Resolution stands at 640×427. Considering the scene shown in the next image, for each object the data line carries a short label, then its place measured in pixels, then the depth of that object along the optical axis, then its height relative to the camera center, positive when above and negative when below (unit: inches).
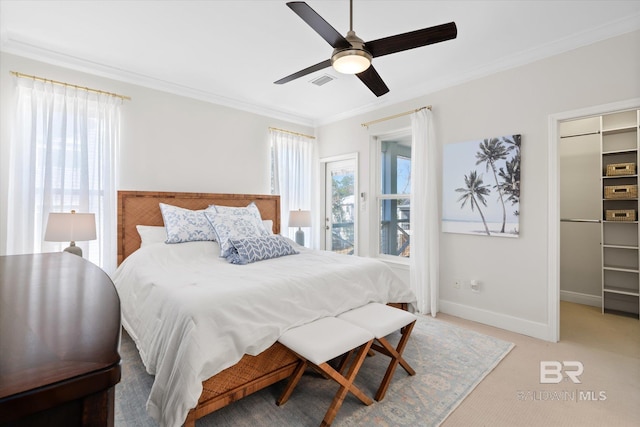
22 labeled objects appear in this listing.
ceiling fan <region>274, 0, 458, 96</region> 68.1 +41.5
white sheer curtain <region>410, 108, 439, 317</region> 138.8 -0.8
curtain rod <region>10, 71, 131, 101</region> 109.4 +49.3
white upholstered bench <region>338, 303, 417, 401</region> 77.8 -29.2
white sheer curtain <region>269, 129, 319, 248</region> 183.2 +23.6
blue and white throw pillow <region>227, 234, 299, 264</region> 107.3 -13.3
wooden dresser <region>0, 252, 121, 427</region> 14.0 -8.0
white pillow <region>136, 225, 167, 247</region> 126.3 -8.8
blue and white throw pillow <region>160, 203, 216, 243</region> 122.3 -4.9
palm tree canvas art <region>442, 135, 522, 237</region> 119.2 +10.9
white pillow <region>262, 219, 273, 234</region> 154.2 -5.9
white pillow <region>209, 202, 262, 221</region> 138.1 +1.4
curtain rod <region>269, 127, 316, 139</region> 182.8 +49.9
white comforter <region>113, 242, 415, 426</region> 61.5 -23.0
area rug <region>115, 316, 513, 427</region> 69.1 -46.1
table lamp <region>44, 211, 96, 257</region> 102.3 -5.3
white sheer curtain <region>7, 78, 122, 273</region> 109.7 +18.7
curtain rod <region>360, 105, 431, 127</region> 144.2 +49.6
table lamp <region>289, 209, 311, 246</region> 175.5 -3.1
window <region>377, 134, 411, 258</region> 162.1 +9.3
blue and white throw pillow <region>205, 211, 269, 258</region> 118.0 -5.9
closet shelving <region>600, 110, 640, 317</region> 135.1 -1.5
